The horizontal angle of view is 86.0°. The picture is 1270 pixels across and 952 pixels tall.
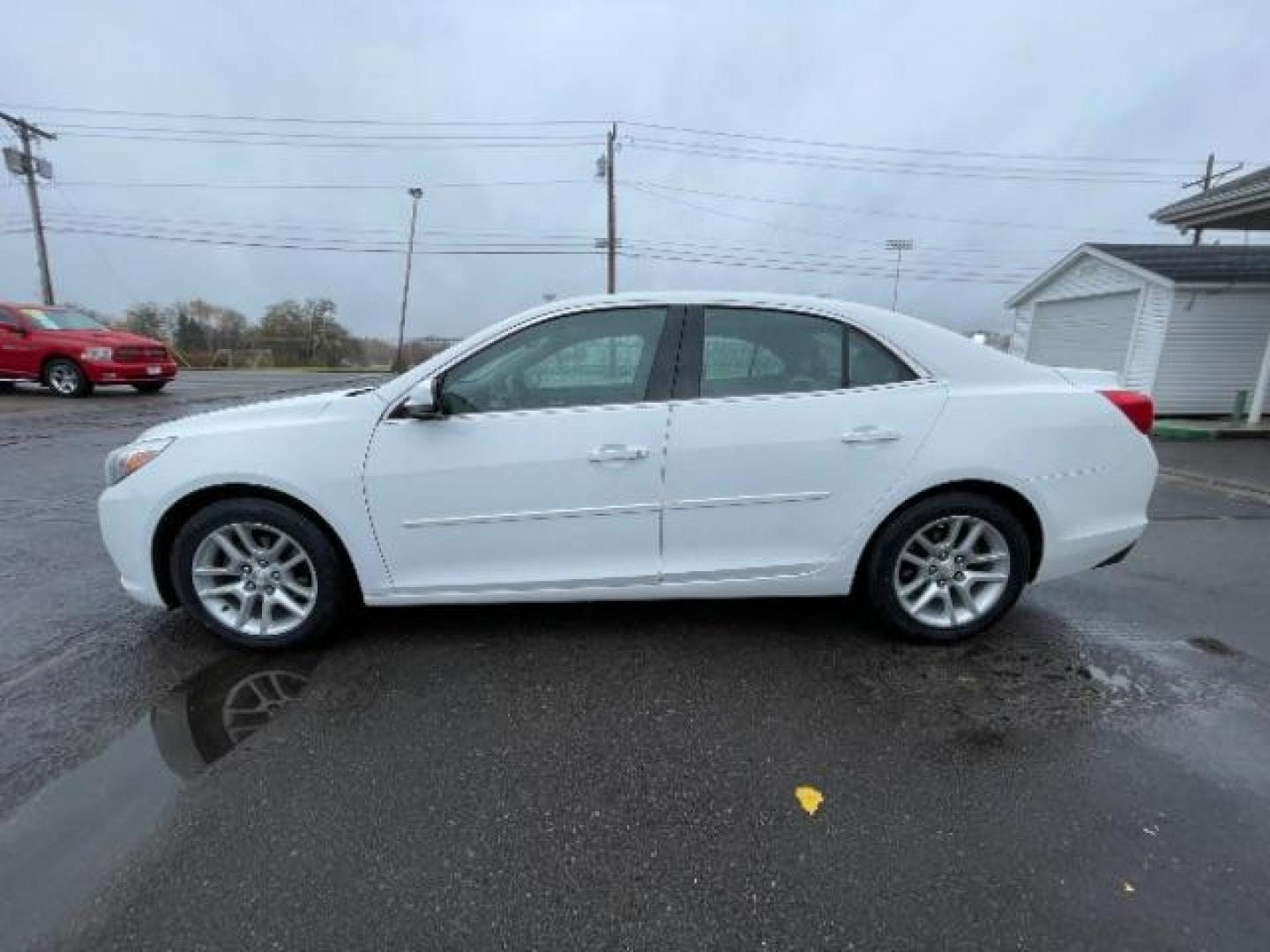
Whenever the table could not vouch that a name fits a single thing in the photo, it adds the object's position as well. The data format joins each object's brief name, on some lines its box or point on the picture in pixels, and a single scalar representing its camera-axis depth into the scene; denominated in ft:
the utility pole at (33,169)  91.76
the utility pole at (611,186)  93.20
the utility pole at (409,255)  129.49
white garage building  42.14
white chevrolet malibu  9.57
